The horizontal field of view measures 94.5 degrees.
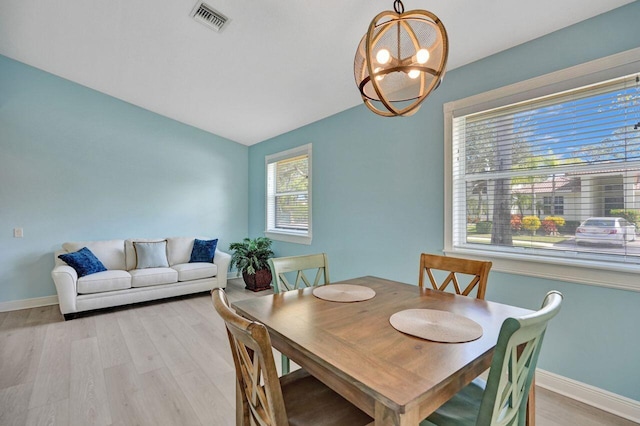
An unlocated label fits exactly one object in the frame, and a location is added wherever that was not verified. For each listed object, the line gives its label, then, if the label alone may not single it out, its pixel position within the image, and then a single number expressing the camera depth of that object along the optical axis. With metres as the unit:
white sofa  3.44
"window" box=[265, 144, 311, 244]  4.42
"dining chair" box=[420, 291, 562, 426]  0.80
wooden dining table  0.84
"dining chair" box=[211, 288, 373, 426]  0.86
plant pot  4.71
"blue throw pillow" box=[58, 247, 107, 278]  3.60
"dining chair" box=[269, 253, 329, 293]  1.91
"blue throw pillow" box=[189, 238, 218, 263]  4.68
